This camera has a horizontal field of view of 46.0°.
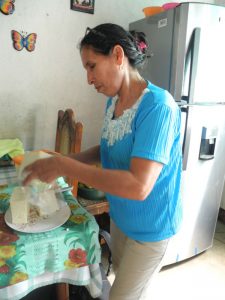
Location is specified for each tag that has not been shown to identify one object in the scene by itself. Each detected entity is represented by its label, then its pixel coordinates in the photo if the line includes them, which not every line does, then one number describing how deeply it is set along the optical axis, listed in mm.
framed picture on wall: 1774
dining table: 783
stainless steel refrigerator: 1450
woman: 713
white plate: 860
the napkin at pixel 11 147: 1604
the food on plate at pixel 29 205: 868
